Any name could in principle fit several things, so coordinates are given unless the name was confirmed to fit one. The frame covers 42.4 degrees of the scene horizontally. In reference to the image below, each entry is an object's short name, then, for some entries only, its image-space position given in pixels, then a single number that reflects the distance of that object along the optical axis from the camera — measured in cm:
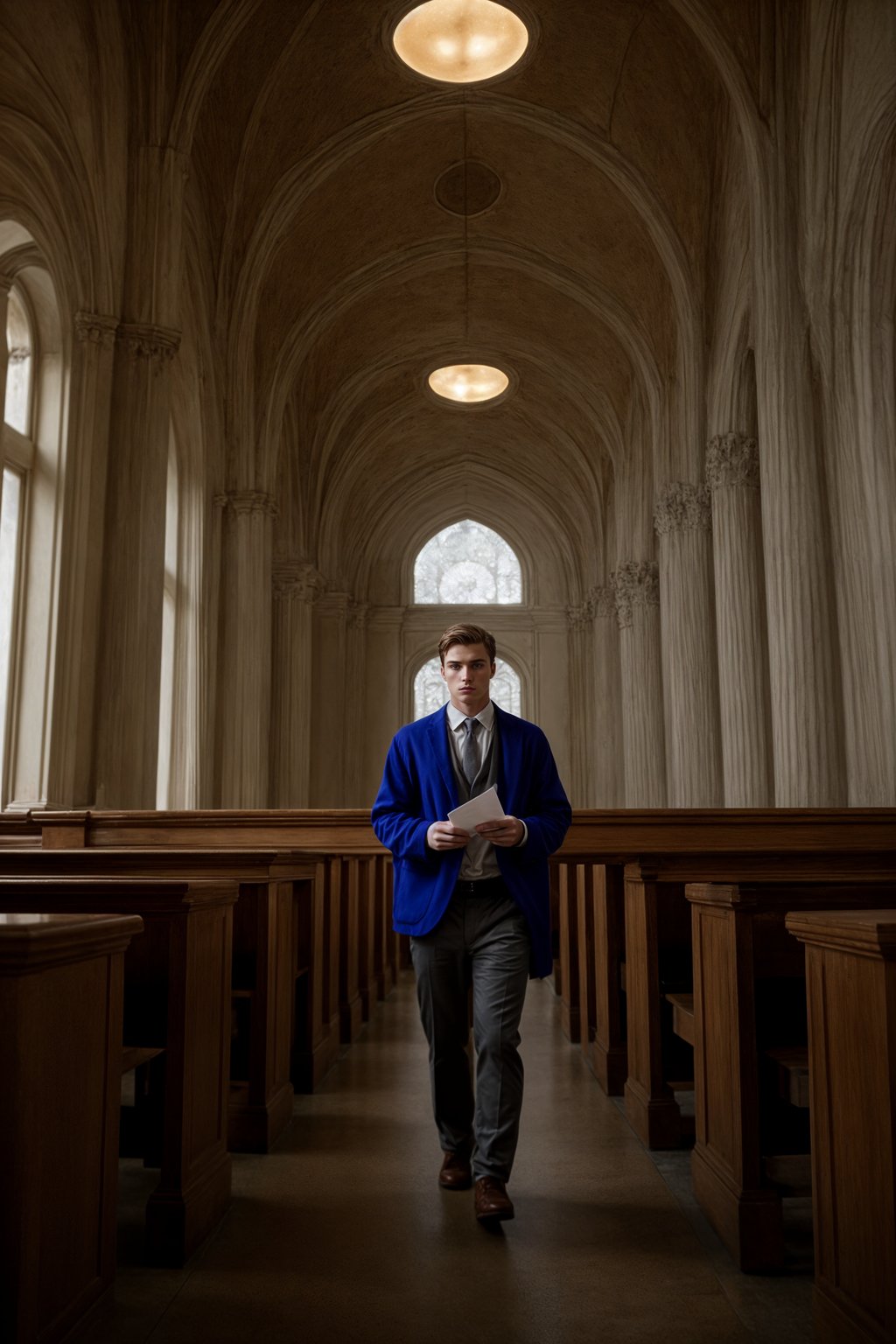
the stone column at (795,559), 984
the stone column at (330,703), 2336
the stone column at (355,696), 2439
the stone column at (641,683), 1875
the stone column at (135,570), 1053
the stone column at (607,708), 2248
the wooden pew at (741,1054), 316
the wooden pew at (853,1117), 231
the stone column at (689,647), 1477
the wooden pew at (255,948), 440
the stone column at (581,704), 2453
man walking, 356
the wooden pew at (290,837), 596
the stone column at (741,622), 1244
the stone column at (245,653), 1608
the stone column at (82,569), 1033
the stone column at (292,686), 2009
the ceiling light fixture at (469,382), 2192
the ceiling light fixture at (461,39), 1359
